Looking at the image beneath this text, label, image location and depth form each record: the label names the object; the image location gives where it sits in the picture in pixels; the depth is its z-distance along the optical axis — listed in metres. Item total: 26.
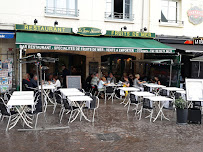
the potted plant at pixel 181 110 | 7.64
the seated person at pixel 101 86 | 11.70
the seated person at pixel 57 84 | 11.23
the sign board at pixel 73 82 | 12.11
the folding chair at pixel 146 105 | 8.19
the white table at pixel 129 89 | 10.46
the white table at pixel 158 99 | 8.06
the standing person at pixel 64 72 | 13.36
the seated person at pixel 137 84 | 12.18
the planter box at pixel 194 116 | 7.82
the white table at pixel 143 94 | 8.99
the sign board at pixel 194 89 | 8.57
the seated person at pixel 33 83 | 10.29
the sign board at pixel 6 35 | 11.16
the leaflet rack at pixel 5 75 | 11.70
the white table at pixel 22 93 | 8.56
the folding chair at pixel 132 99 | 8.98
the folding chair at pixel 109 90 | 11.27
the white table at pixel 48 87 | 10.04
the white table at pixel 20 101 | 6.72
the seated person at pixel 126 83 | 11.96
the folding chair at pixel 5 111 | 6.66
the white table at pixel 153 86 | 11.37
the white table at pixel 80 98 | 7.52
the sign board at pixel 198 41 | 14.44
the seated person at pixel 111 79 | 12.78
